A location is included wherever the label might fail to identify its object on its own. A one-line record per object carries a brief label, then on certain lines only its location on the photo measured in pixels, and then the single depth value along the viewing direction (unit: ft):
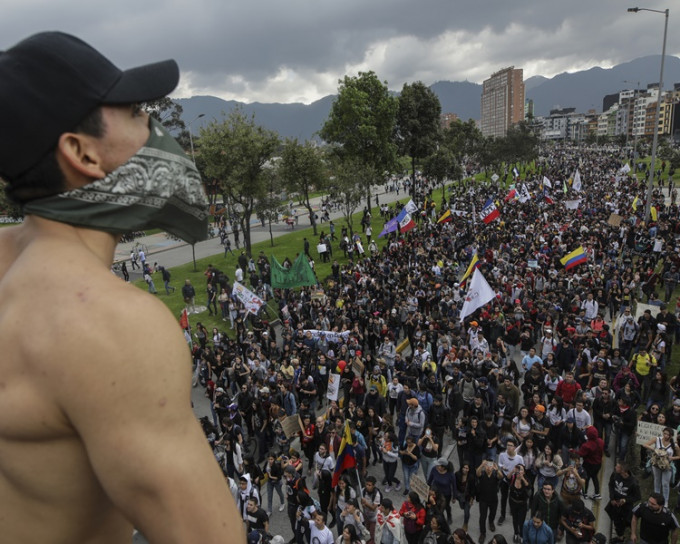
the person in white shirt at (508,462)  29.99
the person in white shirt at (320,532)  25.88
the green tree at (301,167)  125.18
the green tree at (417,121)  153.99
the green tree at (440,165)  164.55
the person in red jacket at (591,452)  31.19
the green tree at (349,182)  123.03
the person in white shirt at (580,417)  33.60
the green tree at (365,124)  134.72
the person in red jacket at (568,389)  37.32
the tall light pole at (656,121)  86.86
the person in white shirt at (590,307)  52.65
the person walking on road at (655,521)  24.94
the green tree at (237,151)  95.86
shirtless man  2.90
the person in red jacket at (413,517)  27.02
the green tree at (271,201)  121.70
